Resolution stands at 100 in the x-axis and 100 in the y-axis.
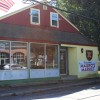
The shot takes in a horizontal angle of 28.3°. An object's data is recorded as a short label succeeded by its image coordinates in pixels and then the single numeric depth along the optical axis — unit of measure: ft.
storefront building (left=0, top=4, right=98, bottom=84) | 44.41
